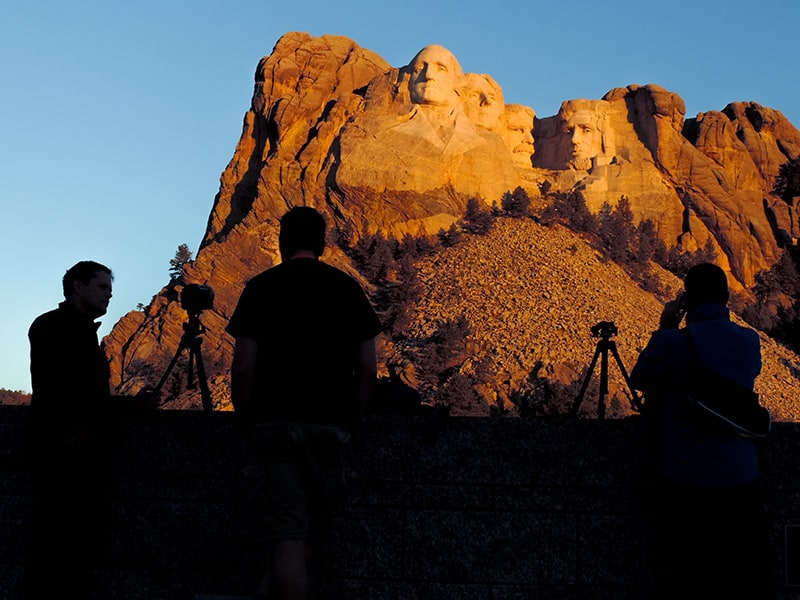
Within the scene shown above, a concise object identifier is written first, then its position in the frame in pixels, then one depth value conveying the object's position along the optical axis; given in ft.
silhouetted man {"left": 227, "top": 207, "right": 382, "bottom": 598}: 13.50
